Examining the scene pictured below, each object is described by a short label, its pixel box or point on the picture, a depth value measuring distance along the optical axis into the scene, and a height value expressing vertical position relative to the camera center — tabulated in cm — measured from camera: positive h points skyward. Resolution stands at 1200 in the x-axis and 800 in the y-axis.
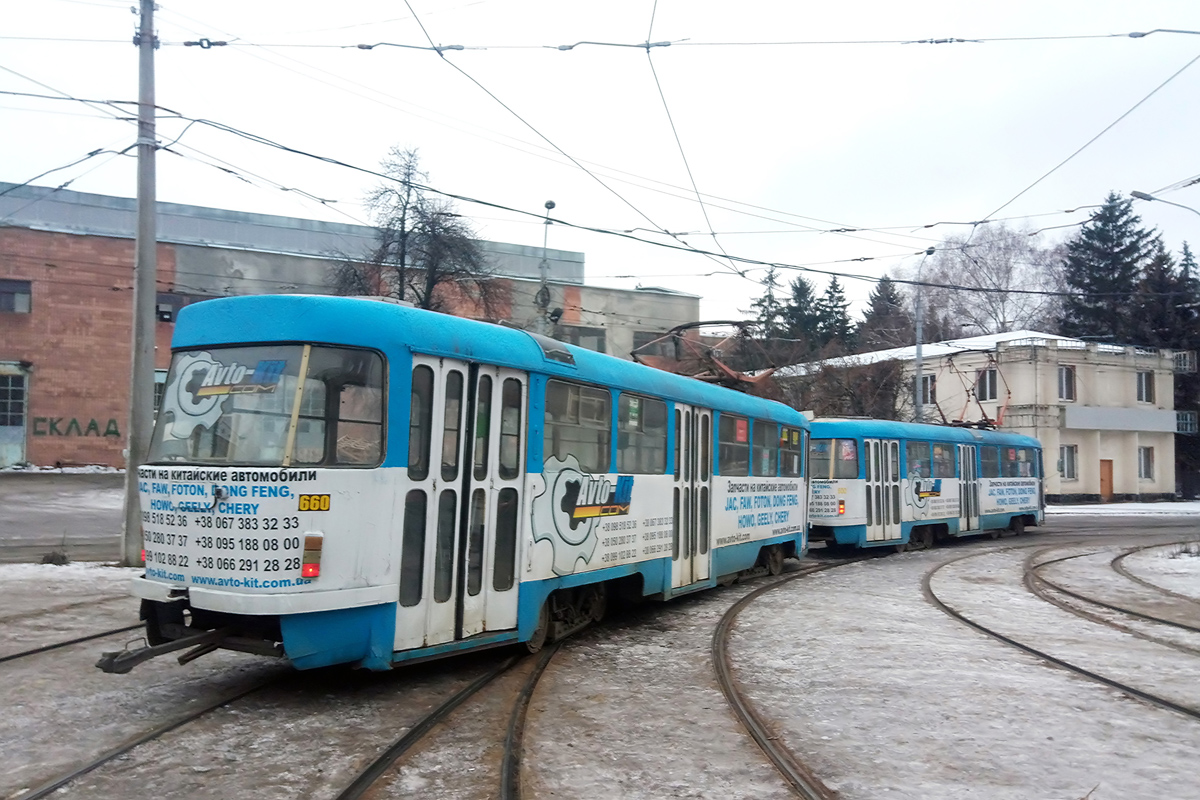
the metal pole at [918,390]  2981 +218
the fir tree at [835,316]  6288 +949
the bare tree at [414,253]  2661 +567
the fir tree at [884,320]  5662 +870
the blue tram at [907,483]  1811 -47
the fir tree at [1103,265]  5421 +1167
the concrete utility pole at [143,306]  1284 +190
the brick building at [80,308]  3612 +527
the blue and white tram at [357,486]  605 -24
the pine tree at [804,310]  6185 +972
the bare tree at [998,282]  5503 +1039
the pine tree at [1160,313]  5084 +801
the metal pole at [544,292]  2123 +408
